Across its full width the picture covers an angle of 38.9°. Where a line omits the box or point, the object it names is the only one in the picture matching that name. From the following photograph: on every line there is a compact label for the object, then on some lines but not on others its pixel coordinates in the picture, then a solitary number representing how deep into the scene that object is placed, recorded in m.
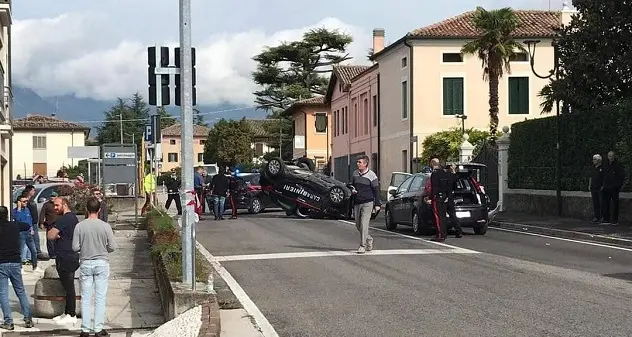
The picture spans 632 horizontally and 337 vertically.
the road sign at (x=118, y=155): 26.08
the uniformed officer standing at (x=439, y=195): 18.50
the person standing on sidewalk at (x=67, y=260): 10.69
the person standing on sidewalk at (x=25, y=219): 15.15
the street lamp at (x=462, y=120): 40.44
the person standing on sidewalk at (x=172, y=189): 30.03
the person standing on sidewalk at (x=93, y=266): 9.70
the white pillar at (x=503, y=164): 31.23
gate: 32.18
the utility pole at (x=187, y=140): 10.54
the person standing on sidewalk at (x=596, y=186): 22.67
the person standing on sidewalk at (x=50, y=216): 11.98
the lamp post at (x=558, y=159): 26.38
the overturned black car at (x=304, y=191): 27.34
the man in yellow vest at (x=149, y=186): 30.12
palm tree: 35.72
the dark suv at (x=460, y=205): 20.22
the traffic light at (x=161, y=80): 11.46
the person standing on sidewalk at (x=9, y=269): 10.34
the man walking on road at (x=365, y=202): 16.12
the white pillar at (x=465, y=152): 34.03
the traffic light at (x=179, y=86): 11.09
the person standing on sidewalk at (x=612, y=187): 22.22
